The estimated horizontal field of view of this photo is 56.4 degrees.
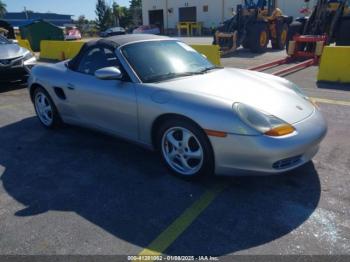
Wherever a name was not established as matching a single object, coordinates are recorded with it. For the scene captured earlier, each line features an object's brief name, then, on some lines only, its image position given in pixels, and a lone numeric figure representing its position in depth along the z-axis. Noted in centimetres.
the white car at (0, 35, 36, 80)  781
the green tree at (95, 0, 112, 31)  5659
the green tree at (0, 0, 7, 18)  6710
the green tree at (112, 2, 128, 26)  5741
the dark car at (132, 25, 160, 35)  3629
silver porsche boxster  287
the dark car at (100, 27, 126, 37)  3841
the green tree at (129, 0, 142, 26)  5581
